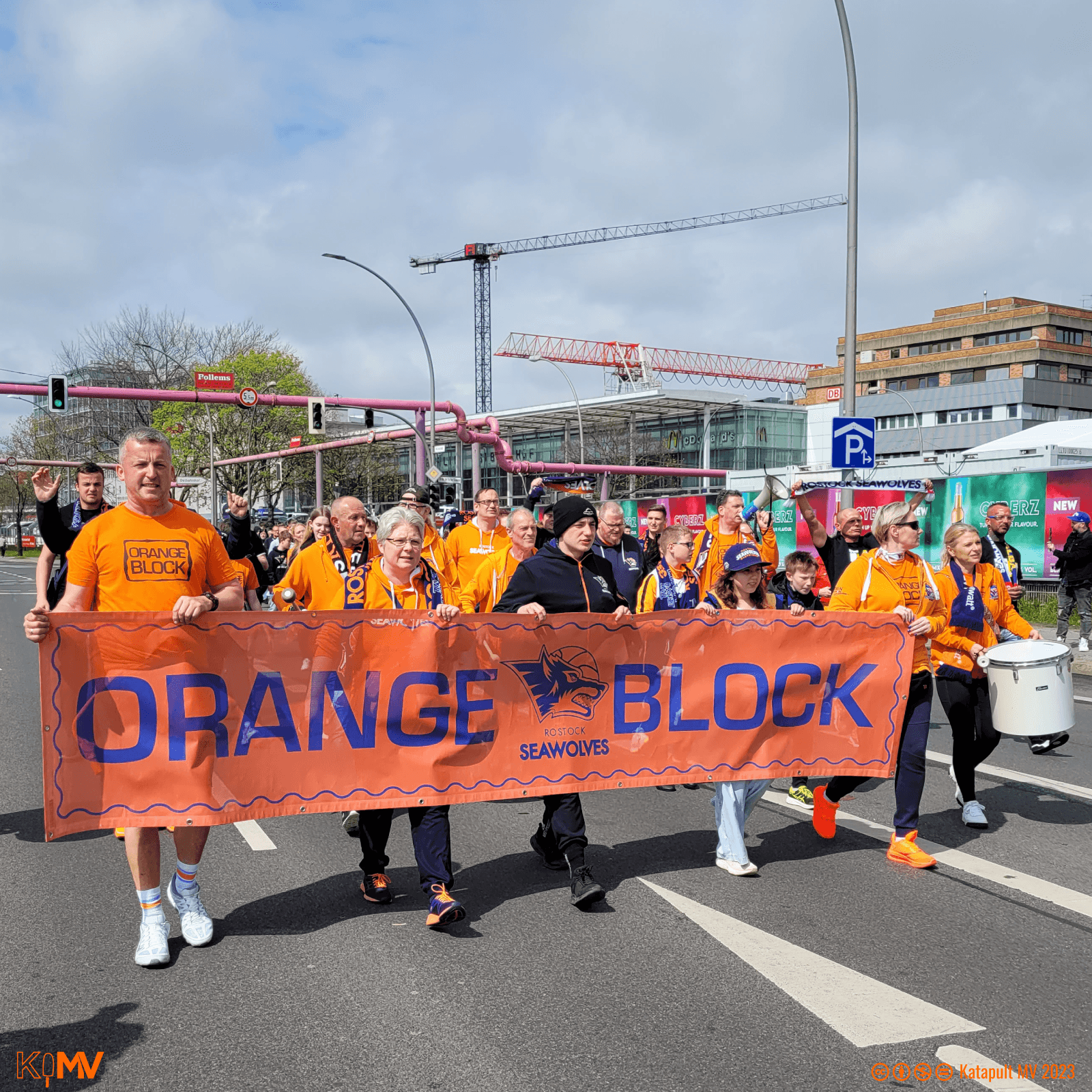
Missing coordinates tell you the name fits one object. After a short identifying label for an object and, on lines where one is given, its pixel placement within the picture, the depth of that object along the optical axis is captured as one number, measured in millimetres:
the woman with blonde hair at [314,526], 10883
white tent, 24531
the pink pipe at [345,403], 29292
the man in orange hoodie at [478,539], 9188
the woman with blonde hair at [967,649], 6227
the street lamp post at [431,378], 31234
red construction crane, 102000
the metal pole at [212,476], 57125
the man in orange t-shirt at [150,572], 4438
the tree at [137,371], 55156
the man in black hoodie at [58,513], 6266
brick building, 80312
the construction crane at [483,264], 127812
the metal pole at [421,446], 36931
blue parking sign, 13539
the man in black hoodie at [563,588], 5245
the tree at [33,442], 73875
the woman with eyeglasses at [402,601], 4820
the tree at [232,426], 62562
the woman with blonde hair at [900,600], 5785
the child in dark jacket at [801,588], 7117
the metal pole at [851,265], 14641
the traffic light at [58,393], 27984
